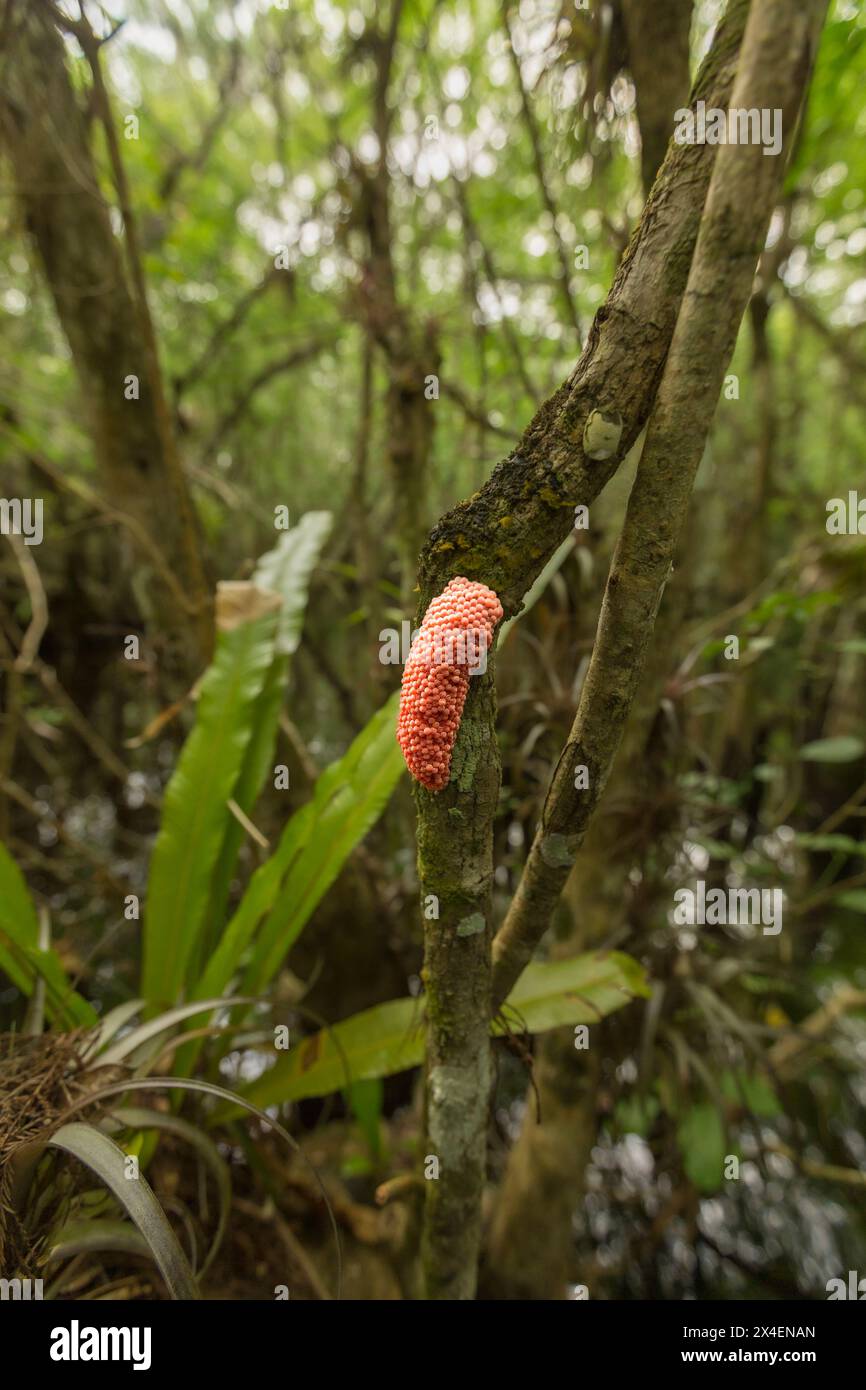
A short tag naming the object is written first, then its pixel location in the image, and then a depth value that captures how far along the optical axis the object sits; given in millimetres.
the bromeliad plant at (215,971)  375
